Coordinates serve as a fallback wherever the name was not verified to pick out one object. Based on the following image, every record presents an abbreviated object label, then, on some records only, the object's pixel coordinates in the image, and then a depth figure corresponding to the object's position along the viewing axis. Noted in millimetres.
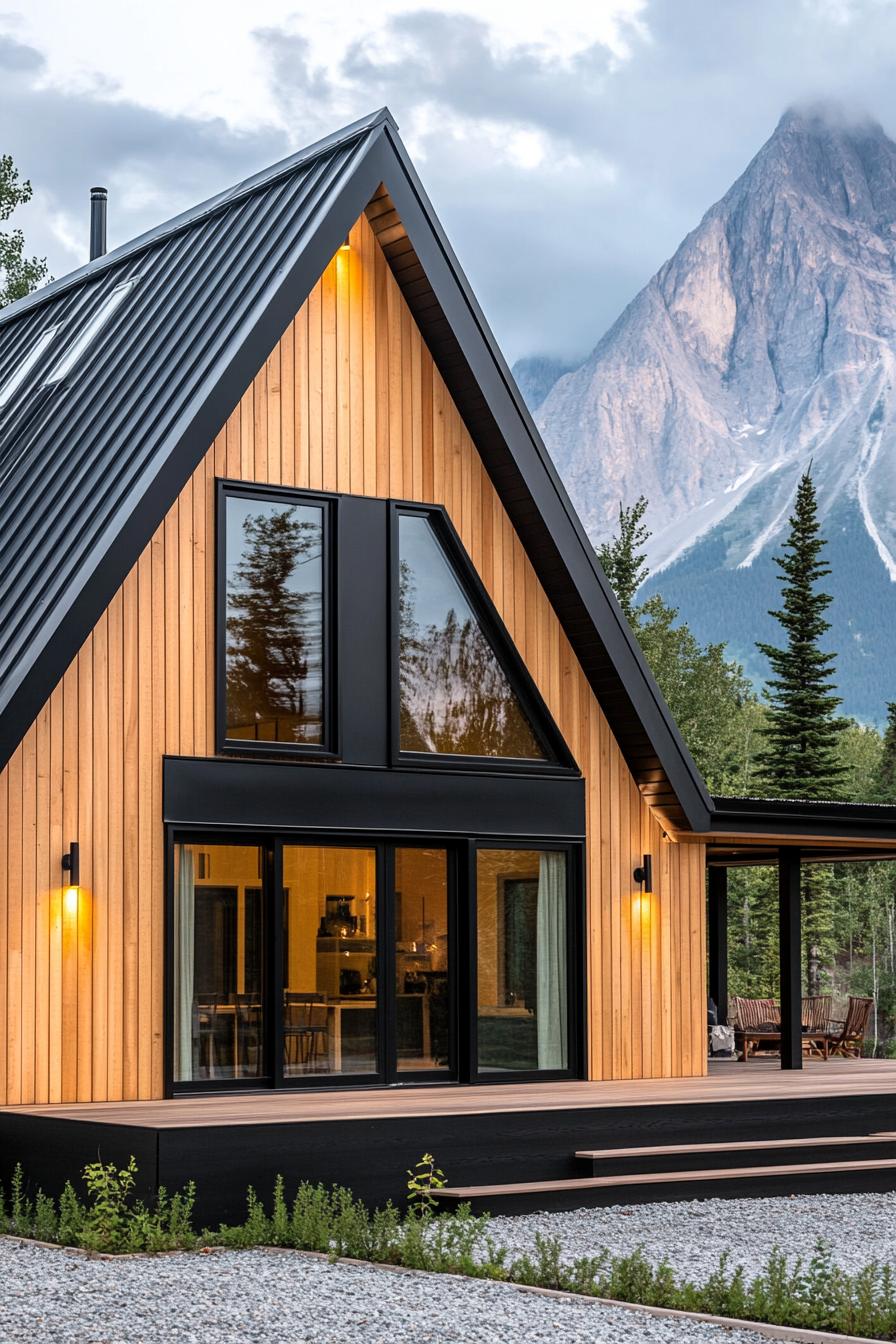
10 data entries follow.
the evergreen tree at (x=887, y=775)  49469
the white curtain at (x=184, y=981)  10812
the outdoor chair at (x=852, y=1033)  18062
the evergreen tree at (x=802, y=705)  34562
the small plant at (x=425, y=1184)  9453
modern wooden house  10352
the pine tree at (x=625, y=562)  36031
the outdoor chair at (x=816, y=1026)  17766
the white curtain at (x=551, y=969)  12484
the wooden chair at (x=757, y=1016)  18641
